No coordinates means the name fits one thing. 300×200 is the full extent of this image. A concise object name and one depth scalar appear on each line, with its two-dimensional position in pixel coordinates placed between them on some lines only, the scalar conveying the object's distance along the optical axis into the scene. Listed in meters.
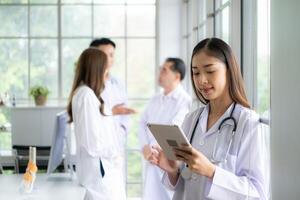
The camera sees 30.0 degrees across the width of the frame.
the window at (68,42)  7.35
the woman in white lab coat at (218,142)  1.89
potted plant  6.96
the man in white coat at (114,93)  5.00
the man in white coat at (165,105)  4.79
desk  3.10
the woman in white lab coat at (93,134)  3.29
